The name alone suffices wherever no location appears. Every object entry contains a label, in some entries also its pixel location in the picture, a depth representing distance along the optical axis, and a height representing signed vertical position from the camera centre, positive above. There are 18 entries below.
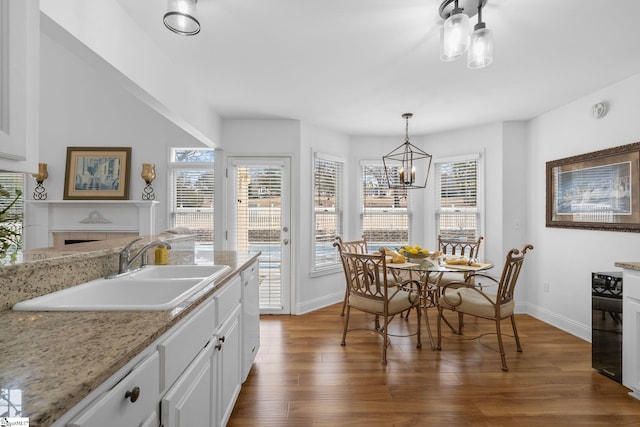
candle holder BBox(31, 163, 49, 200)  4.79 +0.41
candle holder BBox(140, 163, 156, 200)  4.77 +0.57
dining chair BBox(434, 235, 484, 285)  3.83 -0.44
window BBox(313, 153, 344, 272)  4.44 +0.10
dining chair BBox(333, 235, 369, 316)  3.88 -0.41
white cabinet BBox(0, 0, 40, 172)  0.89 +0.39
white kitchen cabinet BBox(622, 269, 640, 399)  2.24 -0.83
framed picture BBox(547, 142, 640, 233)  2.85 +0.26
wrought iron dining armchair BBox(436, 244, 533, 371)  2.69 -0.78
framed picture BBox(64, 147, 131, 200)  4.85 +0.65
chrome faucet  1.79 -0.25
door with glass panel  4.14 -0.02
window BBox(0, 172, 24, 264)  4.91 +0.48
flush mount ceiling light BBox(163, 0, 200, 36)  1.58 +0.99
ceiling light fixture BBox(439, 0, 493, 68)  1.69 +0.97
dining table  2.96 -0.49
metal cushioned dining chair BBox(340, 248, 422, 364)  2.81 -0.77
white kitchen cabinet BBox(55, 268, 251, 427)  0.79 -0.57
